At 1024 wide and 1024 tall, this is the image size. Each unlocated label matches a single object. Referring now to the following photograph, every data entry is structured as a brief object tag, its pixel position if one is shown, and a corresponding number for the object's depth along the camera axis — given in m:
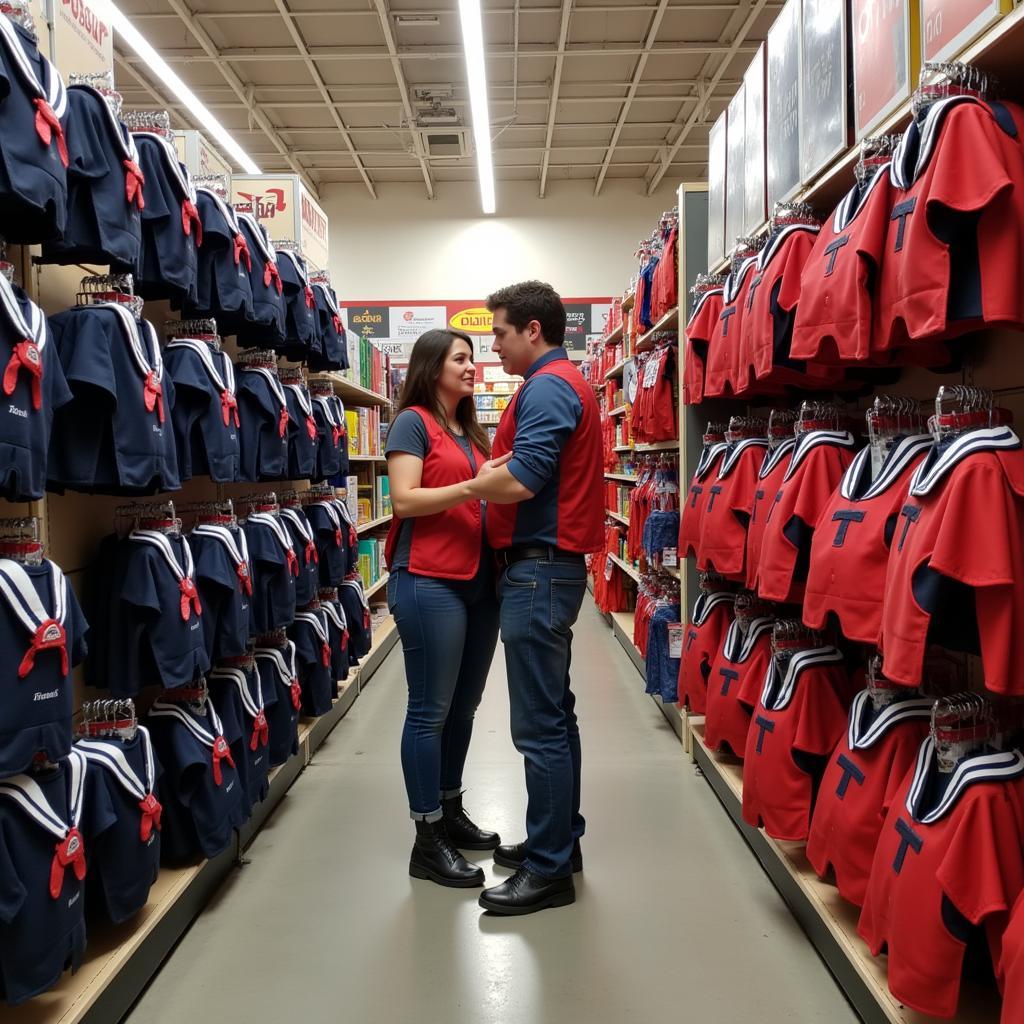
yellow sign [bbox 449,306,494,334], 12.41
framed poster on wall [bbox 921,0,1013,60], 1.55
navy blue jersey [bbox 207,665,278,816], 2.72
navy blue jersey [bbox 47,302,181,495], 1.93
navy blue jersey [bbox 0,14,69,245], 1.54
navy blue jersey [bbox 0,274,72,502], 1.50
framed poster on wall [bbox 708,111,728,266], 3.47
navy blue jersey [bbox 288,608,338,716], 3.57
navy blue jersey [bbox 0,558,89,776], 1.53
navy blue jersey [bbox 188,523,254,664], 2.51
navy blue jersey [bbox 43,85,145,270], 1.89
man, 2.41
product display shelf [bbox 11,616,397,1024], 1.80
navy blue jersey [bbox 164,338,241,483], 2.43
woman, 2.59
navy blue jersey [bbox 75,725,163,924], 1.95
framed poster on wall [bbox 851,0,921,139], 1.86
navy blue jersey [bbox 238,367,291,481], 2.92
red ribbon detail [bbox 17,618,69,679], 1.56
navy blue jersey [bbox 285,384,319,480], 3.38
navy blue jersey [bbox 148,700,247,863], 2.40
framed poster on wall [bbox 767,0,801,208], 2.58
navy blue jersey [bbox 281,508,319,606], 3.36
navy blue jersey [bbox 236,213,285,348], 2.91
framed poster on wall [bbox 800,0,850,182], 2.22
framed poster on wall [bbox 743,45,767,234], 2.95
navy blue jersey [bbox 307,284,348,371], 3.79
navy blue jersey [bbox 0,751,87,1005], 1.61
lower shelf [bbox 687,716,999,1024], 1.77
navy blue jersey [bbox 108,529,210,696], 2.19
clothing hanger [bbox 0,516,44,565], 1.68
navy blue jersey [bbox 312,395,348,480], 3.78
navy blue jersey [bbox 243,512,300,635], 2.93
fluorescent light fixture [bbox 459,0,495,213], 6.27
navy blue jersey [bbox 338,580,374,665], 4.29
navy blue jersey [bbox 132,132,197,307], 2.23
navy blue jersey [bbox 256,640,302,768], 3.15
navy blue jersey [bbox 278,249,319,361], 3.33
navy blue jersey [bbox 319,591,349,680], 3.95
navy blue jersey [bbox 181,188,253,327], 2.56
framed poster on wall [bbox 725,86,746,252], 3.20
